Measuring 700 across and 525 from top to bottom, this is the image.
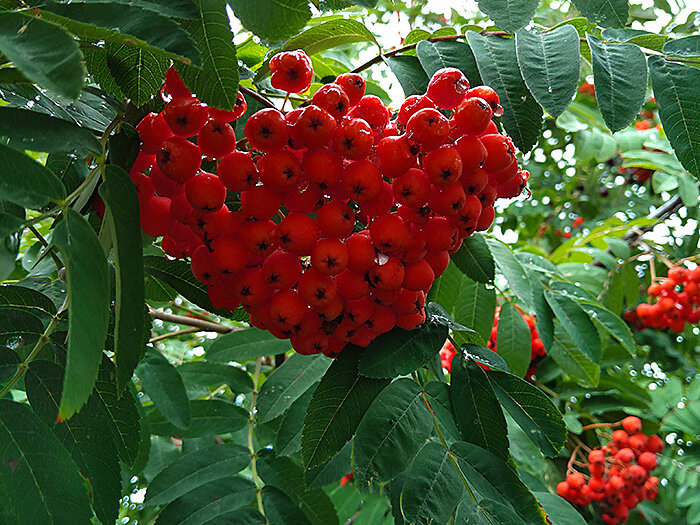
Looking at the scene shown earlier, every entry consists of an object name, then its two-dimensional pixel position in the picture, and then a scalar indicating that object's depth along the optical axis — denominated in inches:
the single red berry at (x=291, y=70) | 8.2
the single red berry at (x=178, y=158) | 7.6
